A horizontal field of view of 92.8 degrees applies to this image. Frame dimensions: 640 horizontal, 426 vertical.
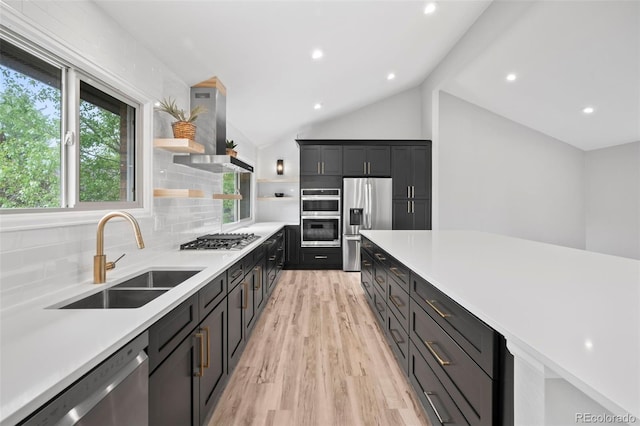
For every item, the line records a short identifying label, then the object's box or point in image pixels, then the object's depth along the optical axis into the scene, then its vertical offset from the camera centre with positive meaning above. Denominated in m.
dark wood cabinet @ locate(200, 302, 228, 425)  1.54 -0.83
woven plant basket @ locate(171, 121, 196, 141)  2.38 +0.65
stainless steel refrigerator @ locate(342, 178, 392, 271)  5.48 +0.07
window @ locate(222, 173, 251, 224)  4.53 +0.24
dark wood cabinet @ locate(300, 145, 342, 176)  5.57 +0.95
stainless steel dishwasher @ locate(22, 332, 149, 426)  0.68 -0.47
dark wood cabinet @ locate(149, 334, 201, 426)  1.09 -0.71
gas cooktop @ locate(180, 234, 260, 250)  2.54 -0.28
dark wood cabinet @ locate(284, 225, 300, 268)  5.67 -0.64
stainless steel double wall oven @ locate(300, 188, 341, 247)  5.55 -0.09
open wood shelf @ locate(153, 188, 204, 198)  2.27 +0.14
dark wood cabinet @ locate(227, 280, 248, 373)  2.03 -0.79
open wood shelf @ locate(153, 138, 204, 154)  2.27 +0.51
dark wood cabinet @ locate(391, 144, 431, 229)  5.55 +0.48
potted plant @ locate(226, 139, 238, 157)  3.20 +0.69
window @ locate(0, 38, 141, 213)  1.26 +0.38
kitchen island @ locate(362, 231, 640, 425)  0.66 -0.32
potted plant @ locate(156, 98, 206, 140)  2.35 +0.69
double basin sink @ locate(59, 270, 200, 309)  1.39 -0.41
